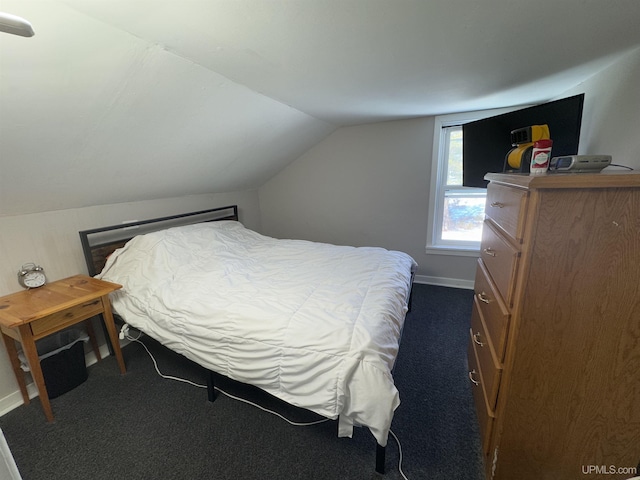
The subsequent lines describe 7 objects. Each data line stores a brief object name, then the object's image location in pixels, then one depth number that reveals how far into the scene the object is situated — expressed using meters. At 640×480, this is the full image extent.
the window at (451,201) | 3.10
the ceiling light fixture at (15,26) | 0.62
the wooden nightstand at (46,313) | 1.51
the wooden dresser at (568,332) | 0.89
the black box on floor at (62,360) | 1.78
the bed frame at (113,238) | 2.10
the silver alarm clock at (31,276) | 1.79
